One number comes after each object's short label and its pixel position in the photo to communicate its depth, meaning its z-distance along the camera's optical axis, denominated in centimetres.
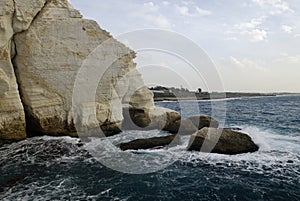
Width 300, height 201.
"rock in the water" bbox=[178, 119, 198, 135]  1692
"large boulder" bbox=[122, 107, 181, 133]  1966
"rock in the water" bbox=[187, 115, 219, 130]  1777
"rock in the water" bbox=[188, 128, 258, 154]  1195
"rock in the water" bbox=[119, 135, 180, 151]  1327
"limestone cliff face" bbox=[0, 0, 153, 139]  1343
